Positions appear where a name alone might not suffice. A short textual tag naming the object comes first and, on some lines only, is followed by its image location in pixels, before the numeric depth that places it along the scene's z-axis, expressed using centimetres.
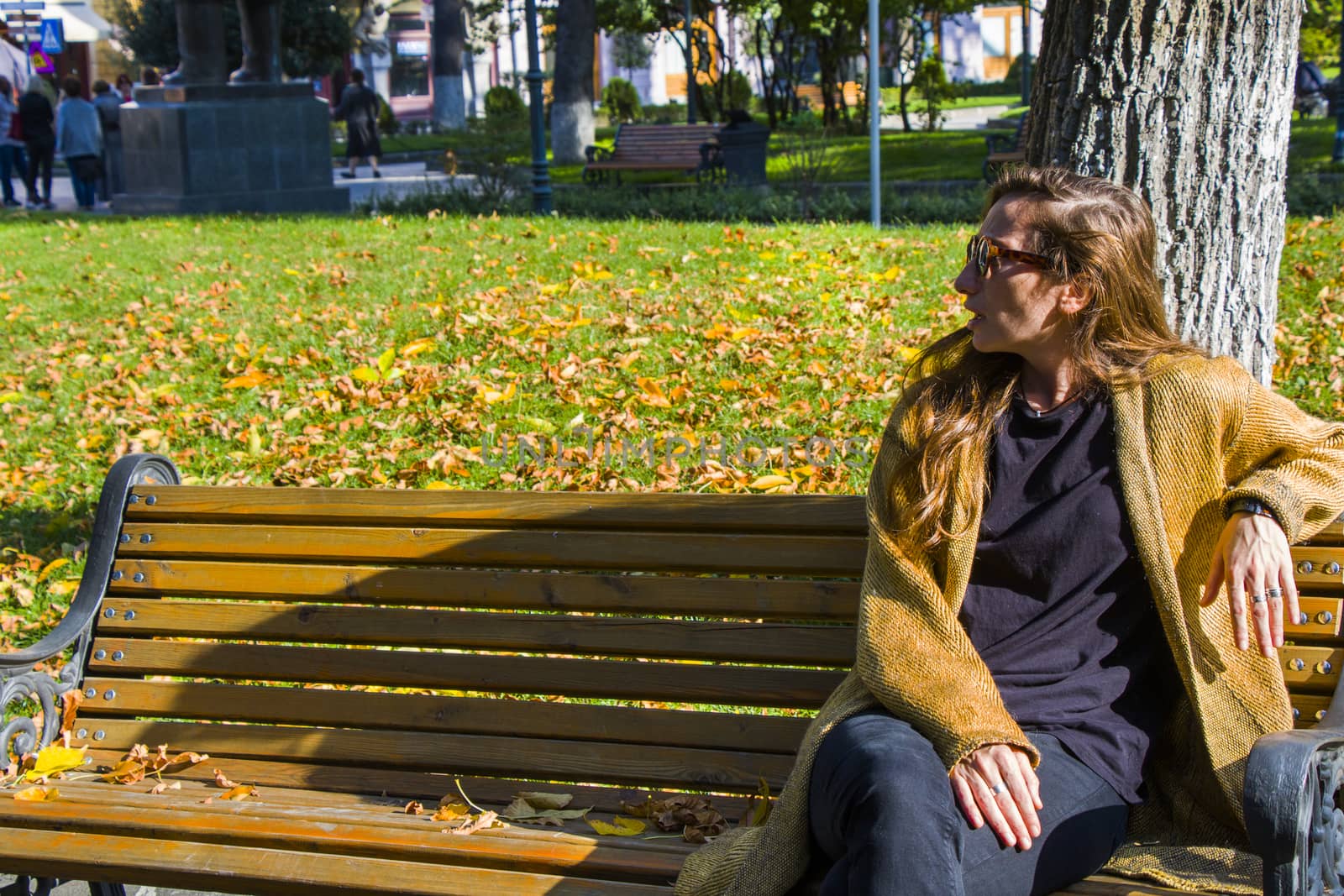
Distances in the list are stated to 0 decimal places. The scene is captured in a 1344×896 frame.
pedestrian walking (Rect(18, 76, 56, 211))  1891
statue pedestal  1458
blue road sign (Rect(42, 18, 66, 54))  2358
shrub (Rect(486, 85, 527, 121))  3338
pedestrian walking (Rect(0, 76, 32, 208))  1881
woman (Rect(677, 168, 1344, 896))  249
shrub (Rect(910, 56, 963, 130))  2616
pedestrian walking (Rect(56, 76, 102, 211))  1806
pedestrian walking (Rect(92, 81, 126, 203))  1933
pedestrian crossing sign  2584
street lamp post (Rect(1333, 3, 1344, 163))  1609
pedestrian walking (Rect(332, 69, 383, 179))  2348
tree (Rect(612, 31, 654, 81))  4822
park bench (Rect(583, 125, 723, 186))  1839
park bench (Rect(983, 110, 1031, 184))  1430
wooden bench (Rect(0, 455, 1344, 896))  288
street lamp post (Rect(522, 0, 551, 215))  1277
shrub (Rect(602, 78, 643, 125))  3534
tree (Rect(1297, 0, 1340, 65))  3205
